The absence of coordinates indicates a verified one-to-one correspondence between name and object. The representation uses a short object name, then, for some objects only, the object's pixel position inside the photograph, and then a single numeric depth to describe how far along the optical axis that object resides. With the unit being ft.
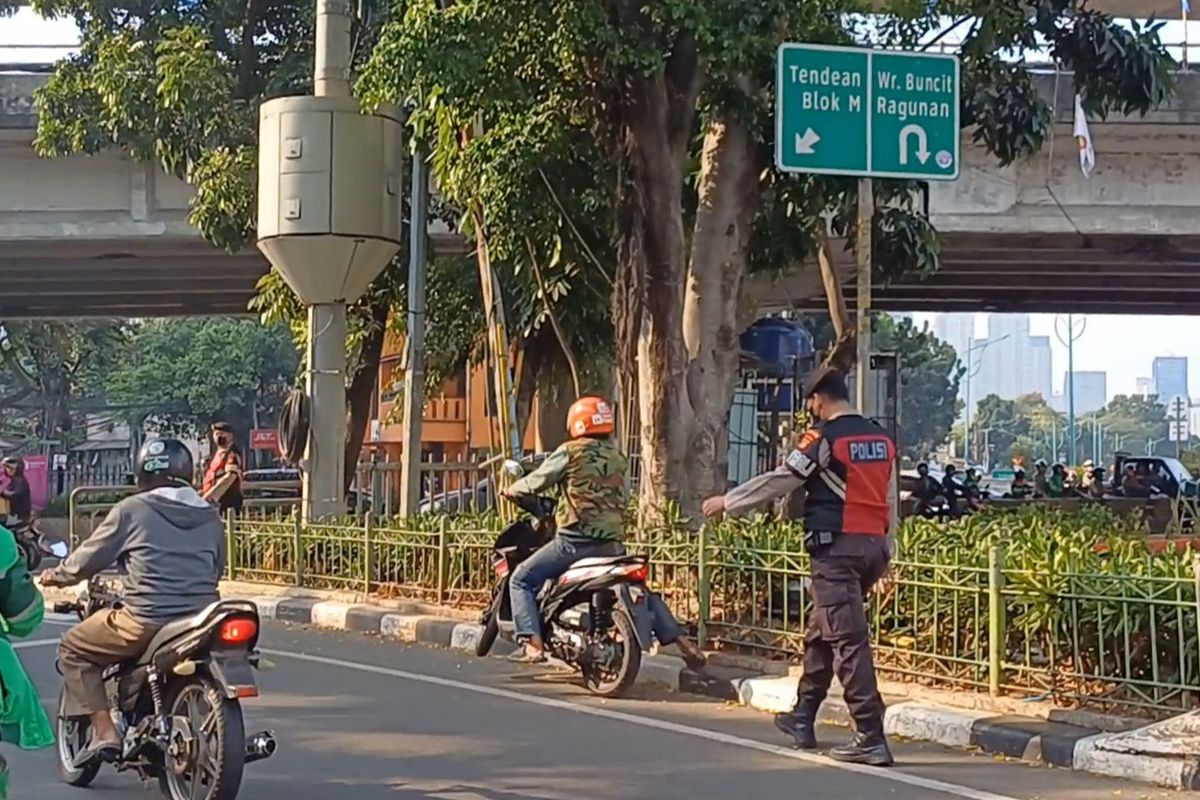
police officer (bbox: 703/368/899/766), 22.66
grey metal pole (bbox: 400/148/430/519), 48.49
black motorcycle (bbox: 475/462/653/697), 27.32
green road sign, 27.09
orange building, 90.11
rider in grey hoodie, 19.47
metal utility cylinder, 45.85
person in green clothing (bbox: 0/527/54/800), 14.87
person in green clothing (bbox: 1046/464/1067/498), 105.45
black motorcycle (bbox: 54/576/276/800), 18.57
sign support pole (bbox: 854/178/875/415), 27.12
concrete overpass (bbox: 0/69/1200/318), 64.95
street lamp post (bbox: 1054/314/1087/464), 143.24
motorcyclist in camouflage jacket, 28.09
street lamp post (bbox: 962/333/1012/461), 213.56
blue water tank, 77.00
